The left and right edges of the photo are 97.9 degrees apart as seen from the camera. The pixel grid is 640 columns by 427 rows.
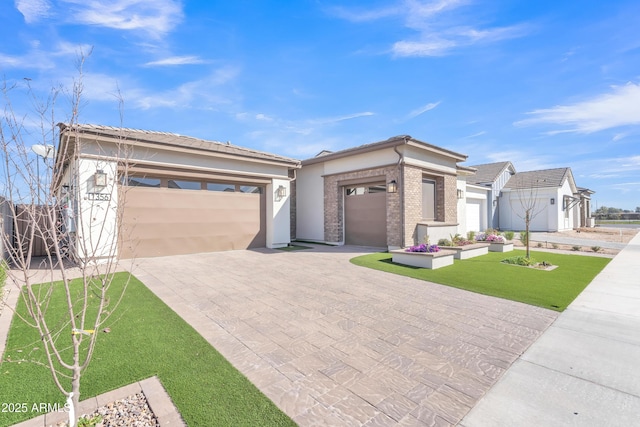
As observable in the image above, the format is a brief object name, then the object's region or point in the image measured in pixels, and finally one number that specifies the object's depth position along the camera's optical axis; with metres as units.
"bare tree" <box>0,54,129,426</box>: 1.81
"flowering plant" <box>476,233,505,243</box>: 11.24
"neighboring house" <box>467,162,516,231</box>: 22.58
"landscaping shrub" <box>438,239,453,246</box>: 10.27
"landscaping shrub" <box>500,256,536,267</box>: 8.10
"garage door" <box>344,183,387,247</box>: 11.47
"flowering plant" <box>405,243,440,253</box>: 8.24
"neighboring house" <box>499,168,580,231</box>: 21.88
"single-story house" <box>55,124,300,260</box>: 8.66
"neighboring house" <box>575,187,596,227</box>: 27.16
